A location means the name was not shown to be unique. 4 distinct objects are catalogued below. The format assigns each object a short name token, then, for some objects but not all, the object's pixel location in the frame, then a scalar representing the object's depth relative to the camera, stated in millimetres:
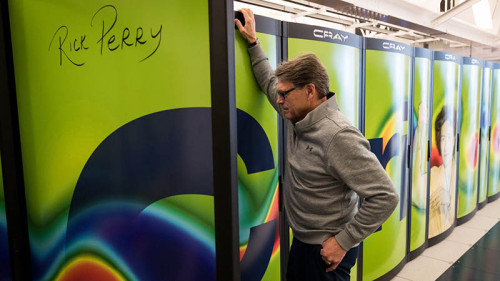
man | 1523
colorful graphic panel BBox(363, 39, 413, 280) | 2861
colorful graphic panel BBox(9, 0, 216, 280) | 1409
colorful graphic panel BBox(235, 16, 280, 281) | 1812
